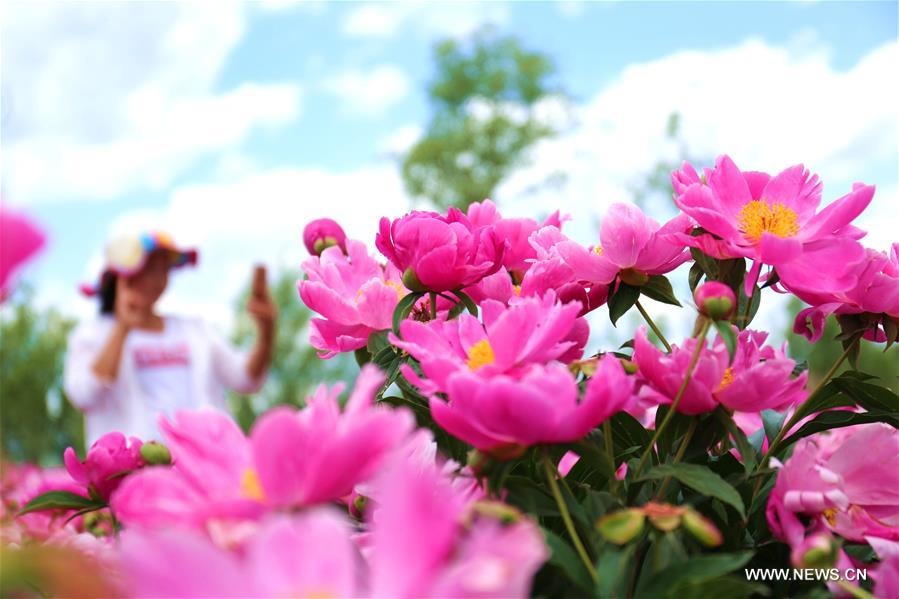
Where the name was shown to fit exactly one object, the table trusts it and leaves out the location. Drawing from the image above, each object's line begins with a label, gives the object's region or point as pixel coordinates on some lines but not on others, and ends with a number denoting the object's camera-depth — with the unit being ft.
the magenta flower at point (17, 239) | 0.93
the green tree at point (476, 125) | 44.86
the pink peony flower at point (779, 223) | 1.76
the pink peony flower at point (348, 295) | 2.06
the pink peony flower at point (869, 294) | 1.87
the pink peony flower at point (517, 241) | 2.24
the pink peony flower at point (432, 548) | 0.93
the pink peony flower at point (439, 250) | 1.88
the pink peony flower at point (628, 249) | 1.88
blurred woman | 10.25
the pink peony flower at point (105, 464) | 1.89
